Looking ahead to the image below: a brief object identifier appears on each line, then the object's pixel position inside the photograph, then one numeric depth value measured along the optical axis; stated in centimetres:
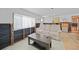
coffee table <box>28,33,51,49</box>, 115
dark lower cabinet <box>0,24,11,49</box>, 113
